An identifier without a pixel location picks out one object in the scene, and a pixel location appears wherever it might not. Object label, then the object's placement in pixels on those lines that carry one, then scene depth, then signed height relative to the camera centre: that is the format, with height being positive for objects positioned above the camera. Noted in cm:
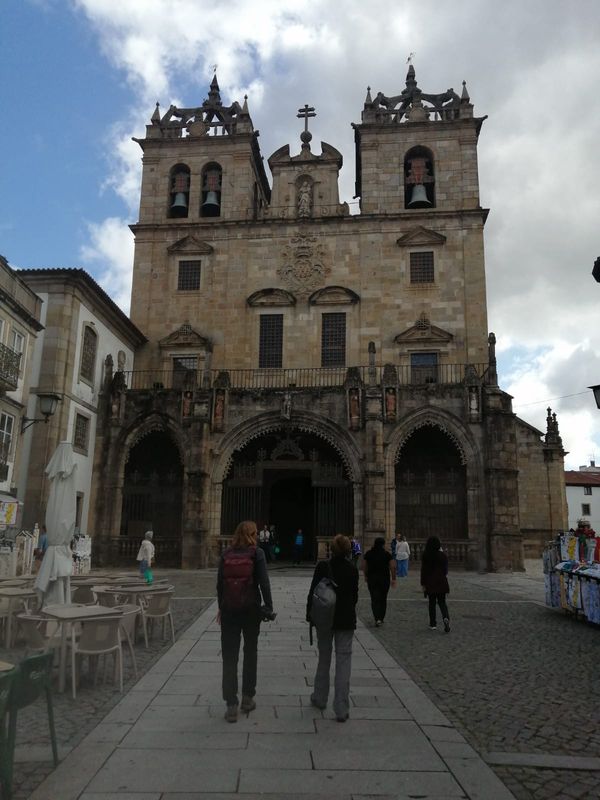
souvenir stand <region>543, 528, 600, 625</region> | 1189 -54
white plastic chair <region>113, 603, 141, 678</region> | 774 -101
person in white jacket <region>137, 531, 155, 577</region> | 1744 -48
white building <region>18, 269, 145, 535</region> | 2245 +607
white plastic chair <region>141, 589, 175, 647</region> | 950 -98
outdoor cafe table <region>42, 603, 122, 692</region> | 689 -84
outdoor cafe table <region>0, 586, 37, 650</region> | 890 -80
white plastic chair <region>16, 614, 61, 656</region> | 716 -105
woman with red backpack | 591 -61
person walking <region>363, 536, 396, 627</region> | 1134 -57
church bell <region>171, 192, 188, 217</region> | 3222 +1630
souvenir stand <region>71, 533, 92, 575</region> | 1908 -50
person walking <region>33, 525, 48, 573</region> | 1909 -50
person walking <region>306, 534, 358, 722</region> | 589 -88
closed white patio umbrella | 867 +10
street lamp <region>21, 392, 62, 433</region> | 1605 +327
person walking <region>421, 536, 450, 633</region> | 1084 -56
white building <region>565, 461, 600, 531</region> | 6762 +491
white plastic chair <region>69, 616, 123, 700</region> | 702 -106
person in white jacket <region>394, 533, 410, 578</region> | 2119 -40
